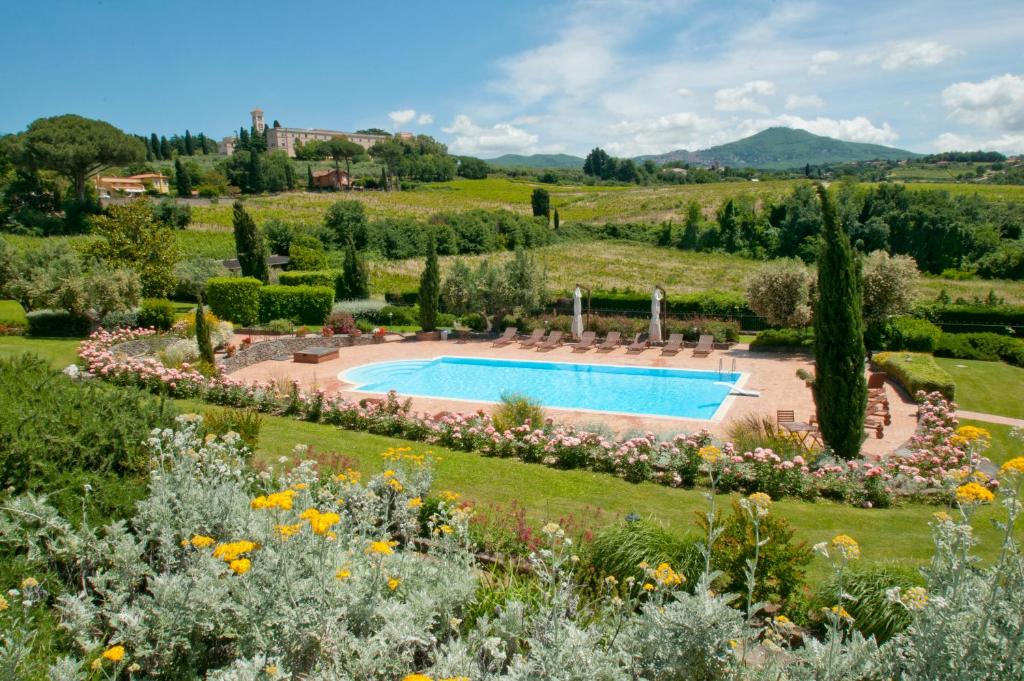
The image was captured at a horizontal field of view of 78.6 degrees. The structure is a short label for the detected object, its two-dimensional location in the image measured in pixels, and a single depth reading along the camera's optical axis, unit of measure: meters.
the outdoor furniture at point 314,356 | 19.11
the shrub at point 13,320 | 19.67
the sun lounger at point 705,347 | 20.03
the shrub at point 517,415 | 10.88
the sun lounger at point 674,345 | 20.44
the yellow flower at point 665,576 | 3.28
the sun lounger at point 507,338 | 22.09
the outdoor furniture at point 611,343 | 21.23
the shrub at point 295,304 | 25.33
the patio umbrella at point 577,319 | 22.00
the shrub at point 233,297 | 23.83
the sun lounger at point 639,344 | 20.95
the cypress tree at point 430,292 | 23.23
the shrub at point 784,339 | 19.84
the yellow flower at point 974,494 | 2.89
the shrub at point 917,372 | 13.27
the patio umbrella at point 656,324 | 21.20
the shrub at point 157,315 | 20.42
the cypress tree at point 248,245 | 28.05
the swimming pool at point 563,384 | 15.33
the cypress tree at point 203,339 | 15.44
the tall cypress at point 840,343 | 9.52
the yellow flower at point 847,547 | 2.92
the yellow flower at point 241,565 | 3.00
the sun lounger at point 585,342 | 21.39
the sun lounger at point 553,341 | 21.63
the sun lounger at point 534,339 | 21.92
